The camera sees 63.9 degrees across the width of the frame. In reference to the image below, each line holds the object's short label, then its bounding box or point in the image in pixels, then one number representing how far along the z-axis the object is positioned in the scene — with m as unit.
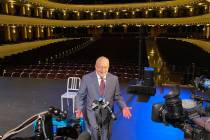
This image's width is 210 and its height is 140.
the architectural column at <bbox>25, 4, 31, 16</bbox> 17.67
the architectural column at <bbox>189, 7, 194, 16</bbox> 20.25
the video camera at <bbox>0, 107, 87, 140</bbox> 1.58
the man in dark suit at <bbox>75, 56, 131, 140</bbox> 2.36
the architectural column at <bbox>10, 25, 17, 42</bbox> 15.05
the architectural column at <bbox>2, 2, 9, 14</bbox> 14.69
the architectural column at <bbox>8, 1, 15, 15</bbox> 15.18
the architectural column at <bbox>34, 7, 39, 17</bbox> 19.35
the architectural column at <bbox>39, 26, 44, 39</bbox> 19.67
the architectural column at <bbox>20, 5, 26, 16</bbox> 16.89
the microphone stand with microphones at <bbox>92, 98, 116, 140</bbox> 1.77
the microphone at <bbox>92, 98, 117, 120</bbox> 1.77
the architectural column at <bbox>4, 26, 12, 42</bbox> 14.40
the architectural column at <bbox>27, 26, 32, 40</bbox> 17.41
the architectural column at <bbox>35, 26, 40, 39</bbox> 18.89
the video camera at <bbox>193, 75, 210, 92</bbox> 2.26
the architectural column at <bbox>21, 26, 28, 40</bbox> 16.49
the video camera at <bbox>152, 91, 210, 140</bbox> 1.84
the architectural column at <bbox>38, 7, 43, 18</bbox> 19.99
